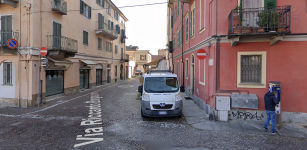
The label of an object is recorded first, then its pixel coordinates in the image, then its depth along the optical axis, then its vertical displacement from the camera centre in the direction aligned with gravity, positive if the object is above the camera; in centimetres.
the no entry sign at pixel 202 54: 827 +88
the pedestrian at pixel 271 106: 627 -119
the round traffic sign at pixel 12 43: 980 +159
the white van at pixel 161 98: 757 -112
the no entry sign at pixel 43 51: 1023 +121
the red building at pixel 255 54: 711 +81
